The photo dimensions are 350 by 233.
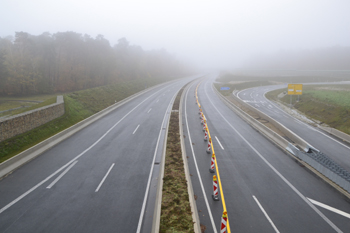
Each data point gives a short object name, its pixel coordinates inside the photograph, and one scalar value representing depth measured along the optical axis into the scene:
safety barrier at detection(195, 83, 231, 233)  7.18
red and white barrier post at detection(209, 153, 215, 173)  12.67
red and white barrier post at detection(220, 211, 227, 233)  7.15
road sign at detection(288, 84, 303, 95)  33.59
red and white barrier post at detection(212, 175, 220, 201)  9.74
